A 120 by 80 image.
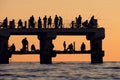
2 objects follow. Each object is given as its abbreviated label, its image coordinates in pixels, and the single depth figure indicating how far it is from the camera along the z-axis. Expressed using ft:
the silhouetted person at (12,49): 317.63
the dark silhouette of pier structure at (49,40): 312.91
